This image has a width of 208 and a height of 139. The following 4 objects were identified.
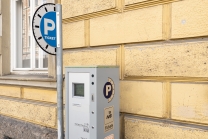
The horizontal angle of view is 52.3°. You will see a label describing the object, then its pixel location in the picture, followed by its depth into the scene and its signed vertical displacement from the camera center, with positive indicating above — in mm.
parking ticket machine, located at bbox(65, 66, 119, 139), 1984 -370
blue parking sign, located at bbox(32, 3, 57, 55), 2264 +399
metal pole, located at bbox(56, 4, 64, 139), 2084 -66
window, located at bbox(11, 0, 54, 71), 4828 +715
